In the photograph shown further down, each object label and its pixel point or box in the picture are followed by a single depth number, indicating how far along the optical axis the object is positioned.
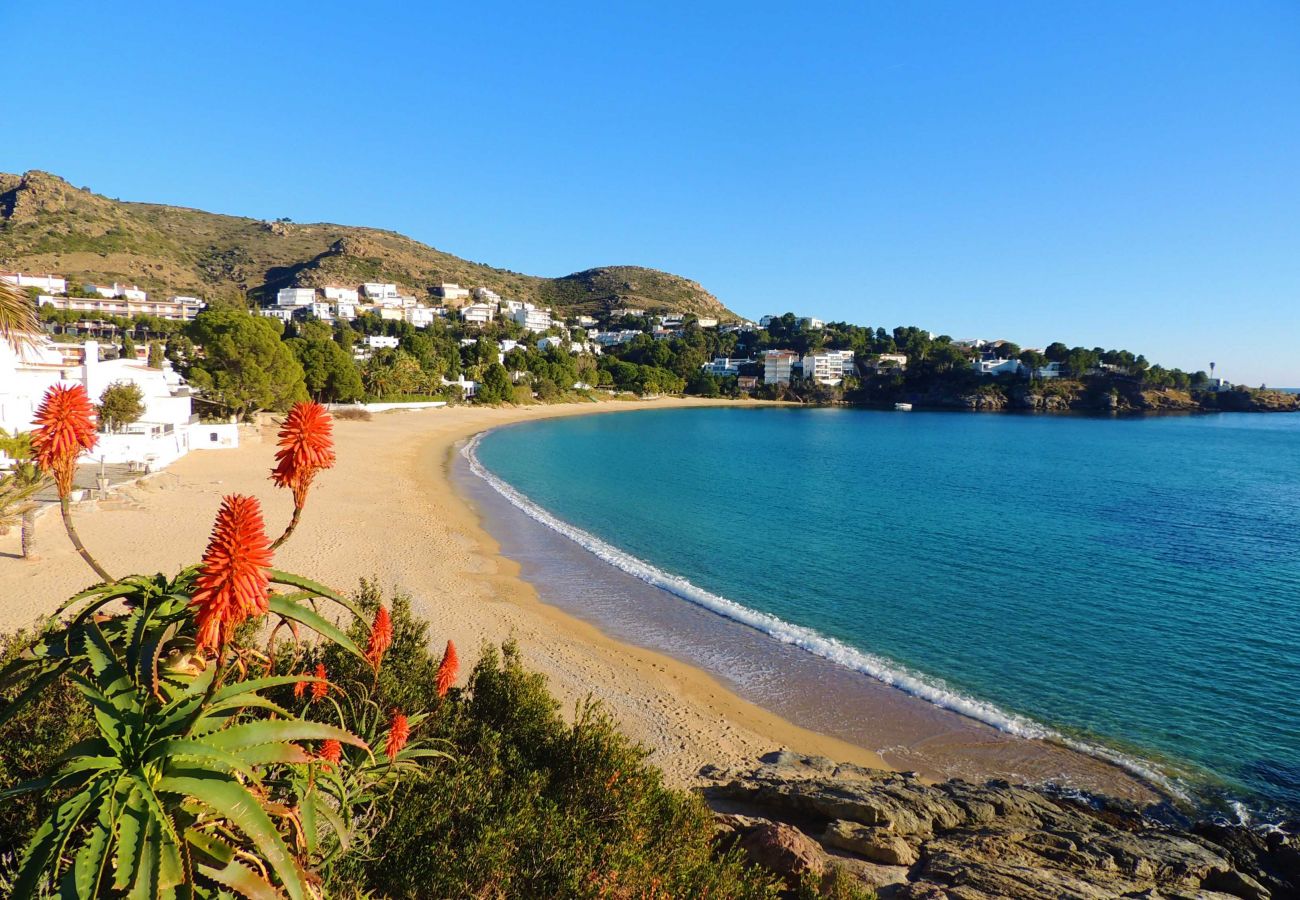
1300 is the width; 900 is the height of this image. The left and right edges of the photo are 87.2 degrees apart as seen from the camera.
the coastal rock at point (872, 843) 7.84
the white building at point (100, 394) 24.25
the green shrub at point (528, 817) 4.27
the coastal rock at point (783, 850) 6.58
